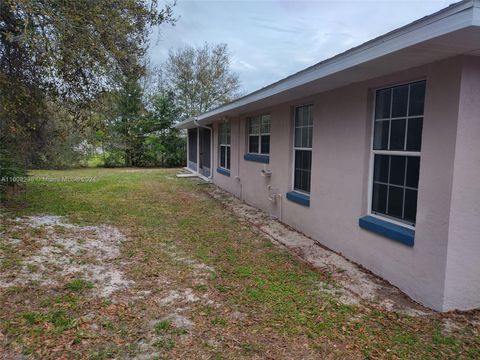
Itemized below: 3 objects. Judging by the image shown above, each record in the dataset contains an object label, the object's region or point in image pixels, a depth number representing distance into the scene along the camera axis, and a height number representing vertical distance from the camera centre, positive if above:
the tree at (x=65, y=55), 4.46 +1.36
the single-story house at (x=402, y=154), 3.03 -0.09
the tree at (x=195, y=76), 24.02 +5.07
